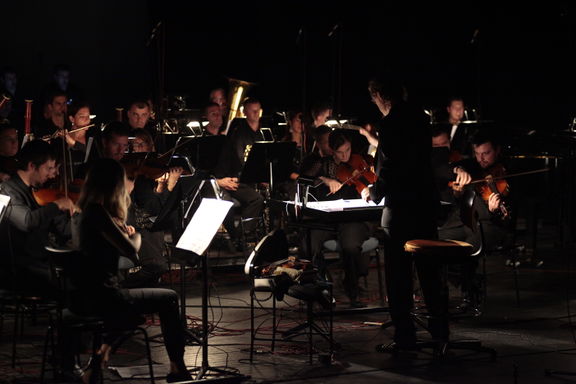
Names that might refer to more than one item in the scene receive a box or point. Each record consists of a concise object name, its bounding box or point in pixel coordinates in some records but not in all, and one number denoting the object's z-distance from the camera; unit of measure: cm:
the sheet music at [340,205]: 1354
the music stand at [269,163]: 1558
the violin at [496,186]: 1536
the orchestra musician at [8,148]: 1546
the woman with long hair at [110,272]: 1047
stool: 1195
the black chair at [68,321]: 1020
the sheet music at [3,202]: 1192
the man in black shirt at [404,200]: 1240
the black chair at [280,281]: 1237
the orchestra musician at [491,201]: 1536
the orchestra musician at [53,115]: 1794
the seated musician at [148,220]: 1464
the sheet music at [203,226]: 1133
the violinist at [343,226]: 1541
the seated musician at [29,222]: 1235
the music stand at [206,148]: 1487
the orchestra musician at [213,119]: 1987
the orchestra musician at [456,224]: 1496
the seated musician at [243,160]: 1956
